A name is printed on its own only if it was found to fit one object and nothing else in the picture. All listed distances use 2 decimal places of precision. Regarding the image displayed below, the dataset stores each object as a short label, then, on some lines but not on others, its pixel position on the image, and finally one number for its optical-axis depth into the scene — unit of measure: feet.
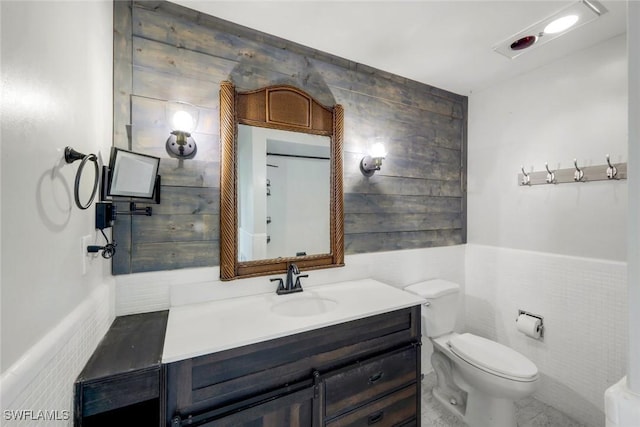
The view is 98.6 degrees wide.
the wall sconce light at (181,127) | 4.55
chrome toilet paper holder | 6.56
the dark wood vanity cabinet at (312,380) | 3.45
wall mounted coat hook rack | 5.44
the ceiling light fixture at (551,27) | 4.72
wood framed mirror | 5.08
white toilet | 5.21
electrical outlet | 3.26
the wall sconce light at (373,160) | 6.37
